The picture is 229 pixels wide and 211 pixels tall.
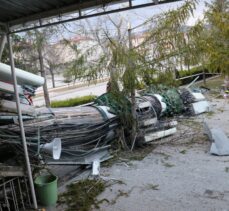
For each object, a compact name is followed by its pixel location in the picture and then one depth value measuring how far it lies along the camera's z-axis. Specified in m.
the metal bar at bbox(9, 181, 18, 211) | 3.50
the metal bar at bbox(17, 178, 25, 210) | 3.59
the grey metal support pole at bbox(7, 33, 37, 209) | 3.33
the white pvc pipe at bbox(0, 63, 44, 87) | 3.51
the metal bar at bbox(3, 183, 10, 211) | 3.38
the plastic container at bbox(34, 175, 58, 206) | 3.65
